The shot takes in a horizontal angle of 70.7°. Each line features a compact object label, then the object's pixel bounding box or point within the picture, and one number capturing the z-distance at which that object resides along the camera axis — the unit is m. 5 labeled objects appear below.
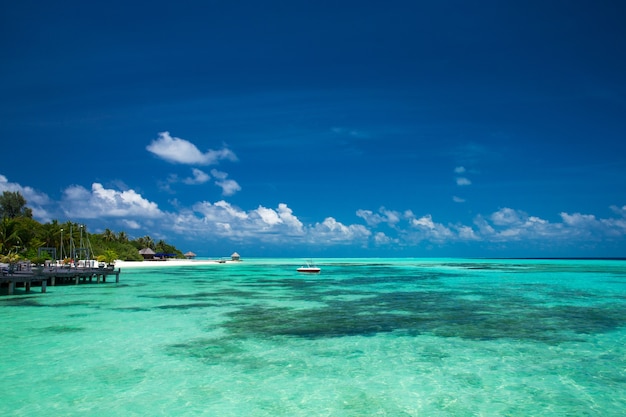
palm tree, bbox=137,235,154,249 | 109.43
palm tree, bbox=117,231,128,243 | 96.22
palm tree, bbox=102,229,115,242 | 89.63
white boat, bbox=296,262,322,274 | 60.05
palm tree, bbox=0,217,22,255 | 49.60
